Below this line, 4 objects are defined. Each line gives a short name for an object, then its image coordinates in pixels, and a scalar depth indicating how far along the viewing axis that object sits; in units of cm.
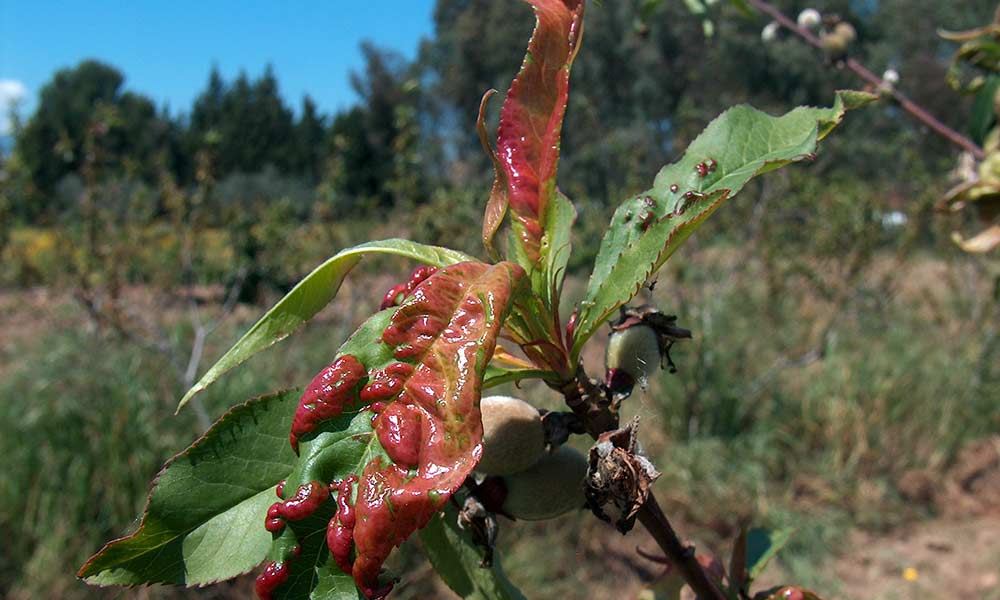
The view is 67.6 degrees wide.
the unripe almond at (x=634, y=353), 18
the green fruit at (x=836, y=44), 54
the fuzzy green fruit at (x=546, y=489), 18
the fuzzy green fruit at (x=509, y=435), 17
